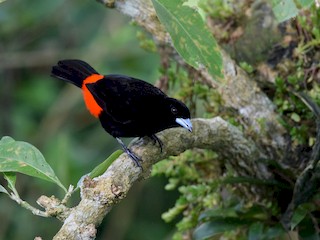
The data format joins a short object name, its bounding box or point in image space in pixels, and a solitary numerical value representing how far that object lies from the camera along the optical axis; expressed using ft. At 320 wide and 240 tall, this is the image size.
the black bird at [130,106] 17.67
